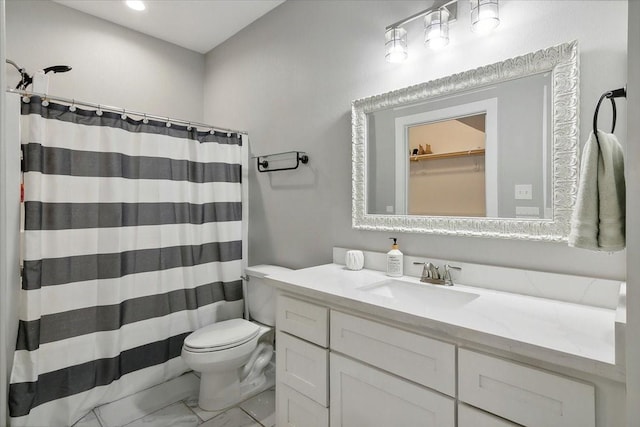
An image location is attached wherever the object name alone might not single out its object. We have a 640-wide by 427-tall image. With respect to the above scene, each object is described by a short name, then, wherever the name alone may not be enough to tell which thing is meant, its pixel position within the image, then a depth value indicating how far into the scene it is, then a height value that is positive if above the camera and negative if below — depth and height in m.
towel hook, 0.83 +0.29
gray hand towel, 0.82 +0.03
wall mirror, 1.24 +0.26
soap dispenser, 1.62 -0.26
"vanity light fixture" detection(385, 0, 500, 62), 1.35 +0.83
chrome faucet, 1.47 -0.30
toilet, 1.81 -0.80
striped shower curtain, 1.65 -0.25
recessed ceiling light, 2.29 +1.49
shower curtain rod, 1.63 +0.61
